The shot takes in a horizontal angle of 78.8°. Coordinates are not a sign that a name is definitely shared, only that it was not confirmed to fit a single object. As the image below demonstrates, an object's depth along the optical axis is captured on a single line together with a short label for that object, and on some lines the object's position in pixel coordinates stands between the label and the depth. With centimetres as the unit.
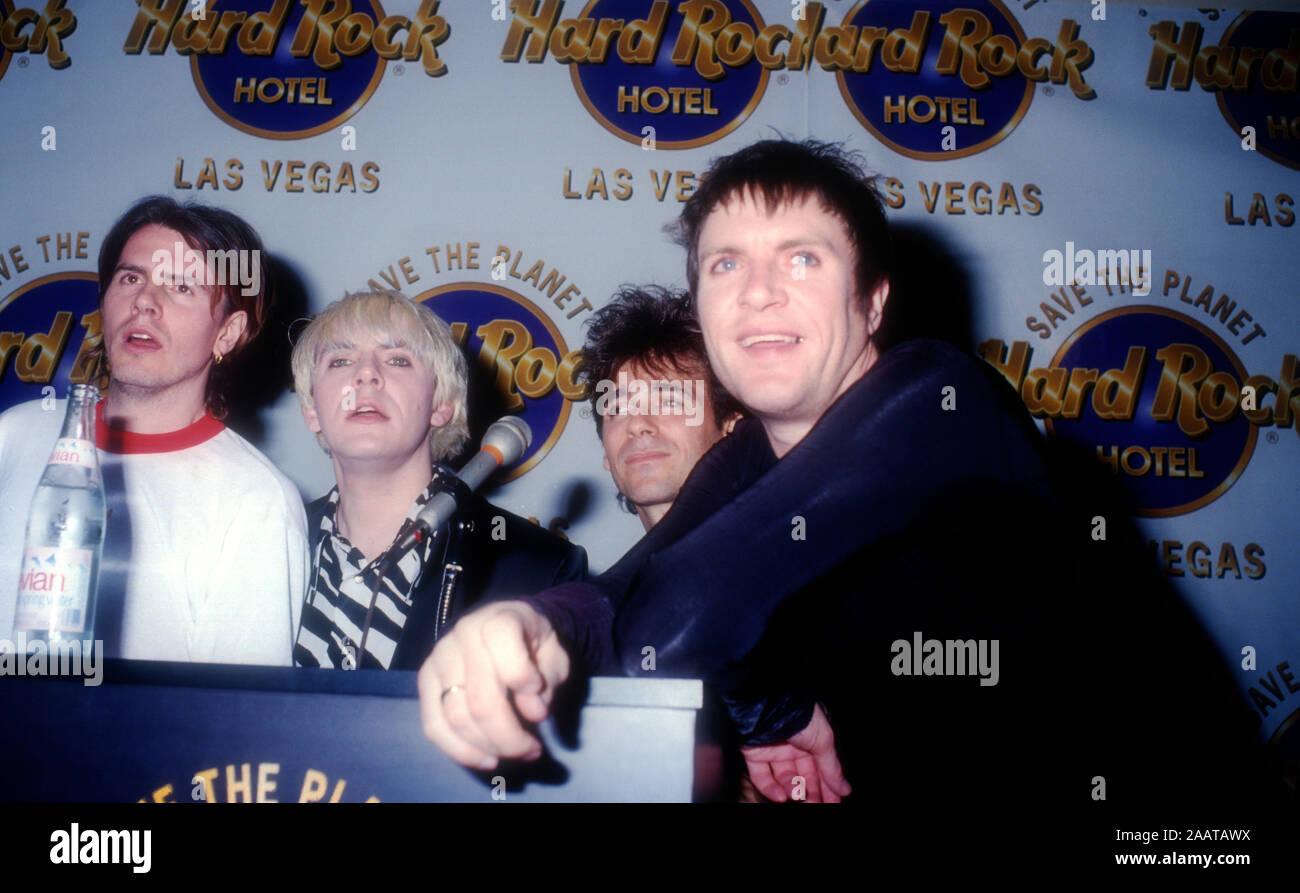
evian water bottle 125
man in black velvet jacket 88
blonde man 194
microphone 120
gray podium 88
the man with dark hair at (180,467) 183
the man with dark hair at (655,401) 238
